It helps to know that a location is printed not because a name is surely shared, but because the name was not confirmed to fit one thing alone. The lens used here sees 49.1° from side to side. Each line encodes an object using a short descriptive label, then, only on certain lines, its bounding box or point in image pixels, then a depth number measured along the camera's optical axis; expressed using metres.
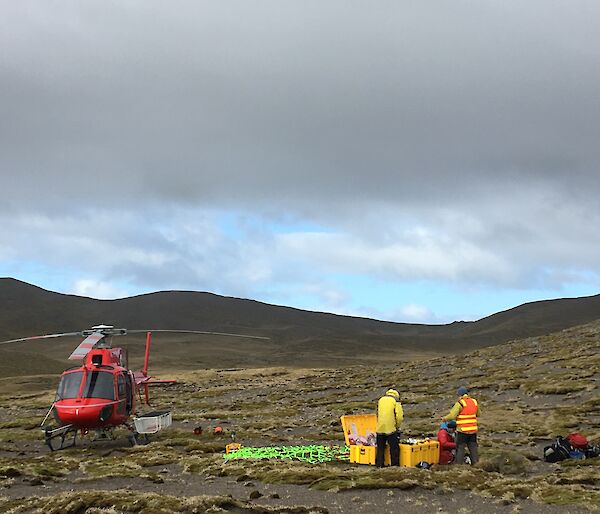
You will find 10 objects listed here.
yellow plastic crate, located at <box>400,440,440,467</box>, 16.30
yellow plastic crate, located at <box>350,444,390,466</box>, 16.80
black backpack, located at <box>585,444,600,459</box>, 17.39
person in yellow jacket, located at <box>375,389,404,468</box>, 16.22
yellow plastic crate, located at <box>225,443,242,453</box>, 21.22
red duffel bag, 17.62
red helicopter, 22.52
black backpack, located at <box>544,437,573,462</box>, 17.55
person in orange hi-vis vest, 16.50
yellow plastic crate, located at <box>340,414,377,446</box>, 18.20
